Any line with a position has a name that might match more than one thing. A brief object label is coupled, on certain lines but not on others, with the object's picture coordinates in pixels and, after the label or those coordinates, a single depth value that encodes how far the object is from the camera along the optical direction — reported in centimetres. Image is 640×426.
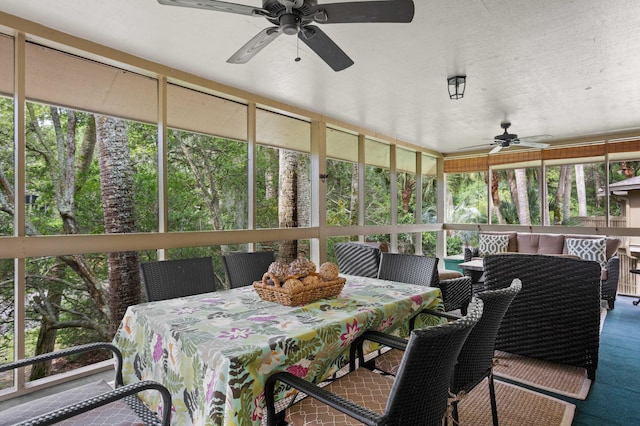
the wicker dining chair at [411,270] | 264
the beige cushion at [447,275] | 423
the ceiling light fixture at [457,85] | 340
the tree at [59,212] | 400
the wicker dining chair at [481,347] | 161
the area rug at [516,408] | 212
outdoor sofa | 484
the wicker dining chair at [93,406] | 113
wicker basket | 191
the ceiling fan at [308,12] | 168
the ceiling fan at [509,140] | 493
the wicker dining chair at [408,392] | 110
